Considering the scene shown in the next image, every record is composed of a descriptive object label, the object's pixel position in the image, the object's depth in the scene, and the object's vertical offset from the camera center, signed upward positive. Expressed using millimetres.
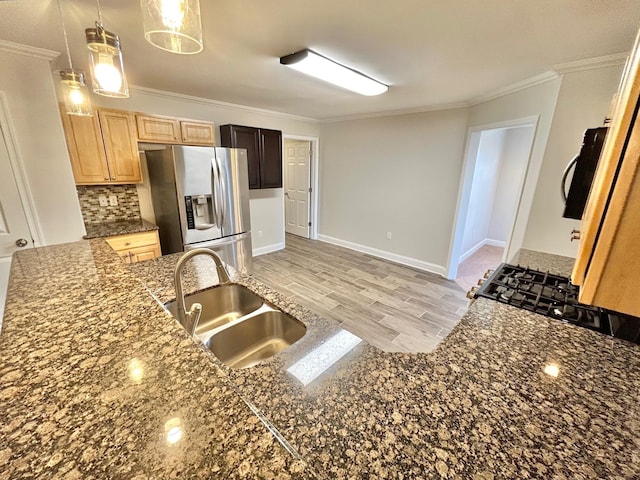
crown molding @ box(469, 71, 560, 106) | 2252 +864
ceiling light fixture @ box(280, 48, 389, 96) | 1977 +833
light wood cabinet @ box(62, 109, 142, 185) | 2420 +177
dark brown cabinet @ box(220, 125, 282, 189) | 3725 +317
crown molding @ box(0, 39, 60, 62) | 1871 +840
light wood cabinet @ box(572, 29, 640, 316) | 471 -94
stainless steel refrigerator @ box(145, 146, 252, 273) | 2779 -336
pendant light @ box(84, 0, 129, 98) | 1089 +460
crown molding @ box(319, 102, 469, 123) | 3395 +897
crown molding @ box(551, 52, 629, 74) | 1871 +851
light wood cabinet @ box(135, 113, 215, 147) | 2836 +425
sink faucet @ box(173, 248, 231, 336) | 1062 -572
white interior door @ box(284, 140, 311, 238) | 5355 -320
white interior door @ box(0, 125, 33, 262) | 2004 -410
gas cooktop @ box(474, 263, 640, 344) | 971 -571
